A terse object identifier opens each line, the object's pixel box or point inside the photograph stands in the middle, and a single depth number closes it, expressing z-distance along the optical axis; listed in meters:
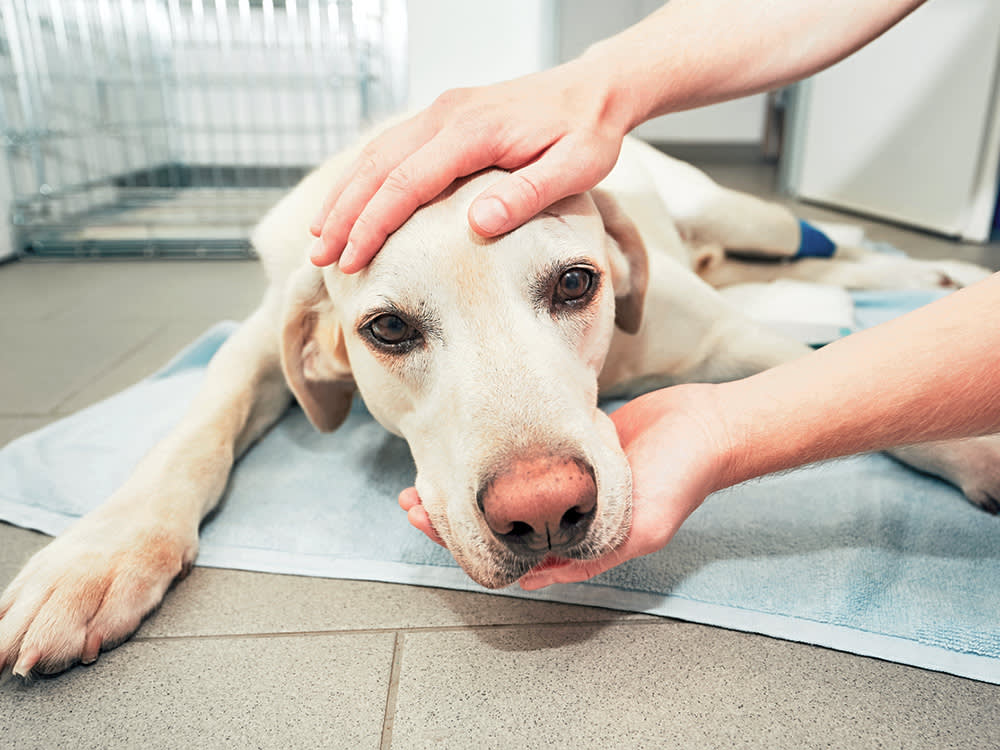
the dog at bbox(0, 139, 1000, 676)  0.28
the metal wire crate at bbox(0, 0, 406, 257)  1.18
